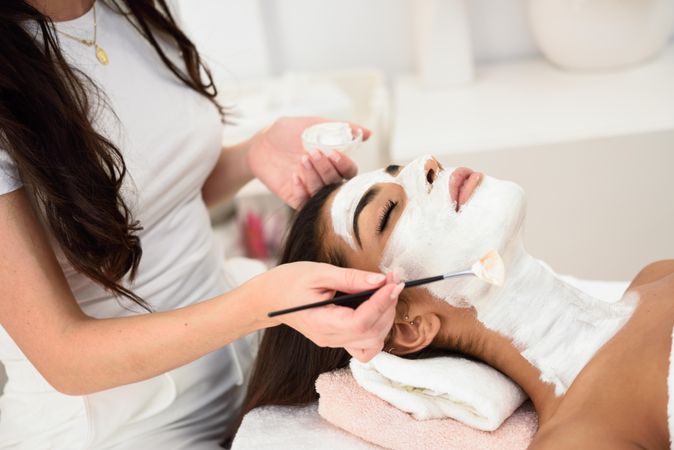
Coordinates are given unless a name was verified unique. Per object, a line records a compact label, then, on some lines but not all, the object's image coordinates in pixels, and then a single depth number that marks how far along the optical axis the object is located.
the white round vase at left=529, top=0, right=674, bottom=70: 1.89
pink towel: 1.02
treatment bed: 1.10
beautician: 0.94
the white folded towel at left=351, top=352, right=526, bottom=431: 1.01
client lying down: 1.04
